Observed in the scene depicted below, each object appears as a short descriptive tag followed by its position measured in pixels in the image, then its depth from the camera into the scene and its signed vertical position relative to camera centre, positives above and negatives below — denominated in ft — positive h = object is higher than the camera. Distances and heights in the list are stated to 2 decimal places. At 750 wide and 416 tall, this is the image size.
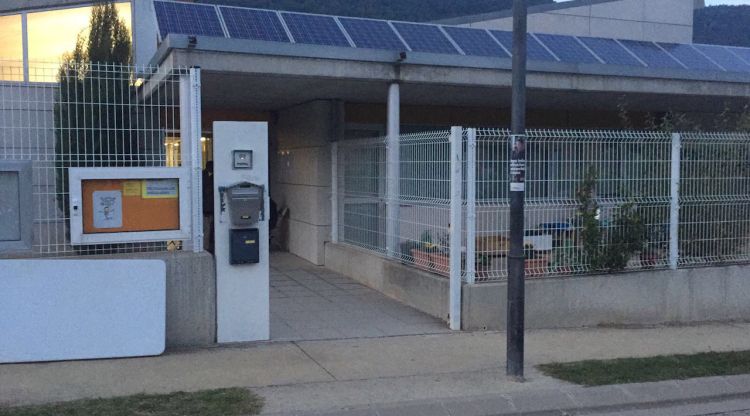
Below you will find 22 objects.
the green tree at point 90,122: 22.90 +1.55
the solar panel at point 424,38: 40.73 +7.90
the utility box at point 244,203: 23.88 -1.12
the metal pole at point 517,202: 20.76 -0.92
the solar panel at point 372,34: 39.55 +7.90
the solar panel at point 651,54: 47.06 +8.13
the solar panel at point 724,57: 52.24 +8.59
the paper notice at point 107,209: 23.16 -1.28
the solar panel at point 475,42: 42.22 +7.90
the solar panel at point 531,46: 43.75 +7.97
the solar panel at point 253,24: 37.31 +8.03
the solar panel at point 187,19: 37.06 +8.24
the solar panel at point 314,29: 38.34 +7.91
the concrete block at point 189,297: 23.77 -4.28
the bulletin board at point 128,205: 22.80 -1.14
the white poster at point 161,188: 23.79 -0.61
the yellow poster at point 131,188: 23.52 -0.60
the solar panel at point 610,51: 45.68 +8.03
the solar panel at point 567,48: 44.91 +8.04
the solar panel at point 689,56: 49.21 +8.24
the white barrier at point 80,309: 21.70 -4.33
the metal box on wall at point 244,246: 24.23 -2.59
